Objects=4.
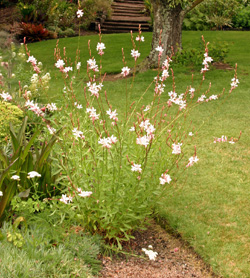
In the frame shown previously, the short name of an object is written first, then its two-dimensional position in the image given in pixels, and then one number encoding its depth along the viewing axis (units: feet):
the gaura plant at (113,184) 10.83
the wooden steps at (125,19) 61.57
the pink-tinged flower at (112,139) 8.64
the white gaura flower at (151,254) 9.65
